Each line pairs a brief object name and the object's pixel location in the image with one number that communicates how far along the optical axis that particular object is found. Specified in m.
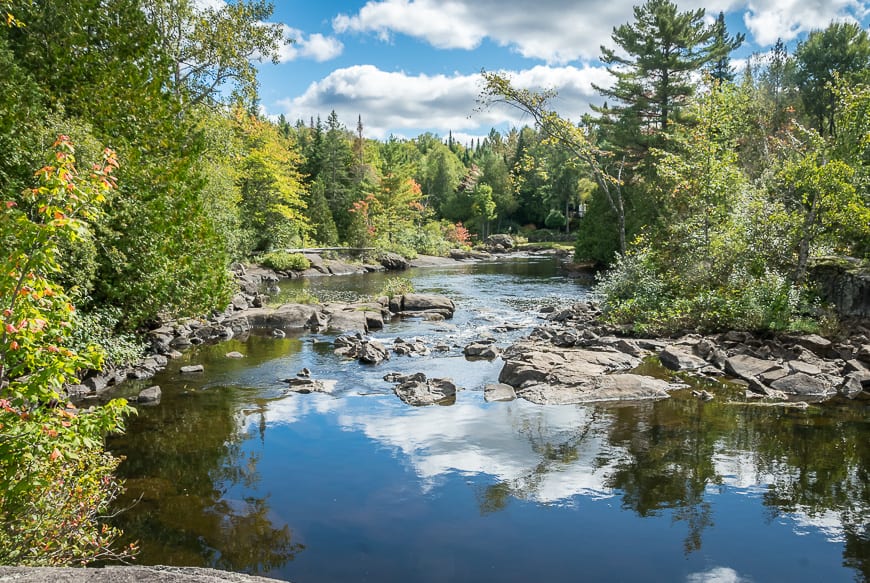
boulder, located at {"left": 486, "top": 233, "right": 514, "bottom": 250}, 68.12
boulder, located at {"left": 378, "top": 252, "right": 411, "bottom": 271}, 48.38
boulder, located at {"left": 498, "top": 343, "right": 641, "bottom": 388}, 13.26
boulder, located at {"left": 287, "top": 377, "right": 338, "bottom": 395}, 13.29
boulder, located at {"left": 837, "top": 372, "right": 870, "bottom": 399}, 11.99
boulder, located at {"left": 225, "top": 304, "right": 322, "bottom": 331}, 21.62
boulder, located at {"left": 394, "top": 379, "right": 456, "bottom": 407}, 12.28
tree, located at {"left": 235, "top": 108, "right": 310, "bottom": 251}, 43.47
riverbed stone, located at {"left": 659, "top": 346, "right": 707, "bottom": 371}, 14.15
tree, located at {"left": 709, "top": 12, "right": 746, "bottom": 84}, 38.50
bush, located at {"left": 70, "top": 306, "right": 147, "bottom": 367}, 12.48
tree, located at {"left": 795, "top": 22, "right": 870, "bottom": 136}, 45.72
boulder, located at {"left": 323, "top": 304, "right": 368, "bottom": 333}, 20.77
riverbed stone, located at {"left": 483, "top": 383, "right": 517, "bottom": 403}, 12.44
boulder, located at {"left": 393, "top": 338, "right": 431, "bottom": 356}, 16.89
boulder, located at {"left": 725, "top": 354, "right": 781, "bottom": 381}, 13.25
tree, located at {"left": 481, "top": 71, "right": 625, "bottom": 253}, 23.17
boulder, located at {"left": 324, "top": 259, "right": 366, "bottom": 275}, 44.41
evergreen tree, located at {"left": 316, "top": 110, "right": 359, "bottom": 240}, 56.53
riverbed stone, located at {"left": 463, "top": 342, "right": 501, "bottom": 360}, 16.41
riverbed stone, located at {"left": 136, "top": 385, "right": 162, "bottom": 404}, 12.05
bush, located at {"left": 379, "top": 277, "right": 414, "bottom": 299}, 27.41
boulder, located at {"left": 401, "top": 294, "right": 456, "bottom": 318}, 24.20
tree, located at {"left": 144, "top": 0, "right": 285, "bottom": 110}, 24.23
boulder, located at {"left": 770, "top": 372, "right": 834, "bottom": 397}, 12.20
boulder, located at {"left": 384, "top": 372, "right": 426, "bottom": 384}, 13.54
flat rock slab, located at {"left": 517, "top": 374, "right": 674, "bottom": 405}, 12.17
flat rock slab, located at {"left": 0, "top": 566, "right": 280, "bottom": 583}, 3.42
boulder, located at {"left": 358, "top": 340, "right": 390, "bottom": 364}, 15.76
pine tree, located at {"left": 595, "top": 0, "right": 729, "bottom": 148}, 37.47
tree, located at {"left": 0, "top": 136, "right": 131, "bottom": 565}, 4.82
